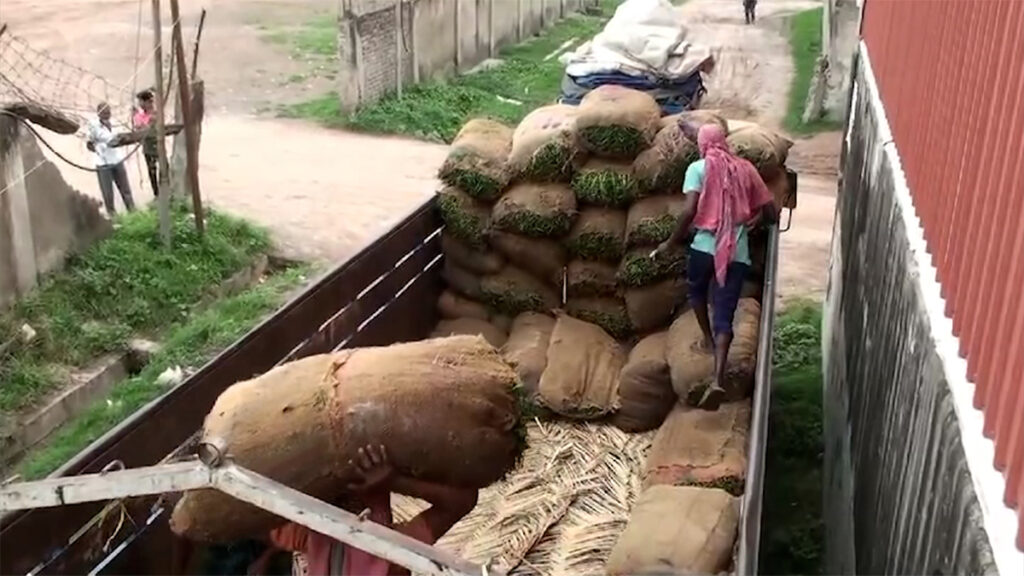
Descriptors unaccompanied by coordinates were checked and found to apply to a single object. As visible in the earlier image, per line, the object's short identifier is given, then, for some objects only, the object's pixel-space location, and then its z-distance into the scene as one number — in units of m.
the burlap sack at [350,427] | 2.76
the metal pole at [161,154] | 8.62
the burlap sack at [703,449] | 4.72
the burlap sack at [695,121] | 5.80
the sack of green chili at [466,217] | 6.28
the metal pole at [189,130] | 8.91
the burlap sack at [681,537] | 3.79
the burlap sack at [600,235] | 6.01
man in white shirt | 10.07
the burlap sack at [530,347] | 5.86
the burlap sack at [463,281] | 6.40
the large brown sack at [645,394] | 5.61
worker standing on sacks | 5.13
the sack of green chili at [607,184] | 5.94
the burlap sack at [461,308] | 6.42
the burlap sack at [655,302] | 5.93
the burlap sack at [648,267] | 5.88
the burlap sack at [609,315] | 6.18
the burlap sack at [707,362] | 5.18
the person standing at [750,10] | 25.03
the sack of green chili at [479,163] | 6.23
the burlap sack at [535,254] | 6.12
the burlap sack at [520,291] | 6.29
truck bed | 3.25
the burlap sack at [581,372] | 5.75
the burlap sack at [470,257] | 6.31
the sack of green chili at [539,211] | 5.99
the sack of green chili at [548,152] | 6.04
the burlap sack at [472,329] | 6.28
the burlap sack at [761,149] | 5.98
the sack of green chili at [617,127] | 5.91
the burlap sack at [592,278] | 6.14
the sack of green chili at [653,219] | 5.82
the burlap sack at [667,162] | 5.83
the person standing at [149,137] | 10.05
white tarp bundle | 7.32
